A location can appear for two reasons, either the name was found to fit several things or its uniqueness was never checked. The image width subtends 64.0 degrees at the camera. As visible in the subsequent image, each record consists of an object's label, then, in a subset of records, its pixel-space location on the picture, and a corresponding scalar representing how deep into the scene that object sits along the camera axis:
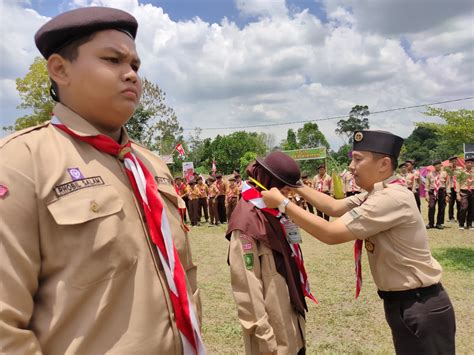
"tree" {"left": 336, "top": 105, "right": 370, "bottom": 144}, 69.12
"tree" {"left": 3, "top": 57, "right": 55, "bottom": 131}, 22.94
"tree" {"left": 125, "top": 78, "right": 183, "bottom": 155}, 27.47
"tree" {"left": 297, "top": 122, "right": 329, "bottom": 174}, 58.62
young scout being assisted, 2.44
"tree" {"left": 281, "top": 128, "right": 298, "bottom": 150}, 57.14
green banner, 34.03
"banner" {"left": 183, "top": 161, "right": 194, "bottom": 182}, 21.46
